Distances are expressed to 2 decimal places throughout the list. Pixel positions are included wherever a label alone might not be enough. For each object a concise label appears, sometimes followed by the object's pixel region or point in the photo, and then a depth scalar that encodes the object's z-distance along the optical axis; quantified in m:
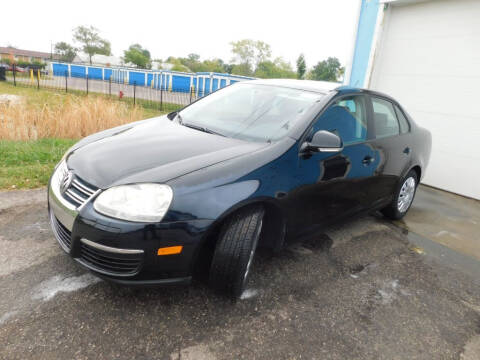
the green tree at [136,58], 72.25
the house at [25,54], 87.50
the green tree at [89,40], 79.38
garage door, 5.42
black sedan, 1.83
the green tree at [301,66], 81.89
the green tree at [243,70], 79.06
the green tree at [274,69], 78.75
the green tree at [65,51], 89.19
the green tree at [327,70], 82.56
